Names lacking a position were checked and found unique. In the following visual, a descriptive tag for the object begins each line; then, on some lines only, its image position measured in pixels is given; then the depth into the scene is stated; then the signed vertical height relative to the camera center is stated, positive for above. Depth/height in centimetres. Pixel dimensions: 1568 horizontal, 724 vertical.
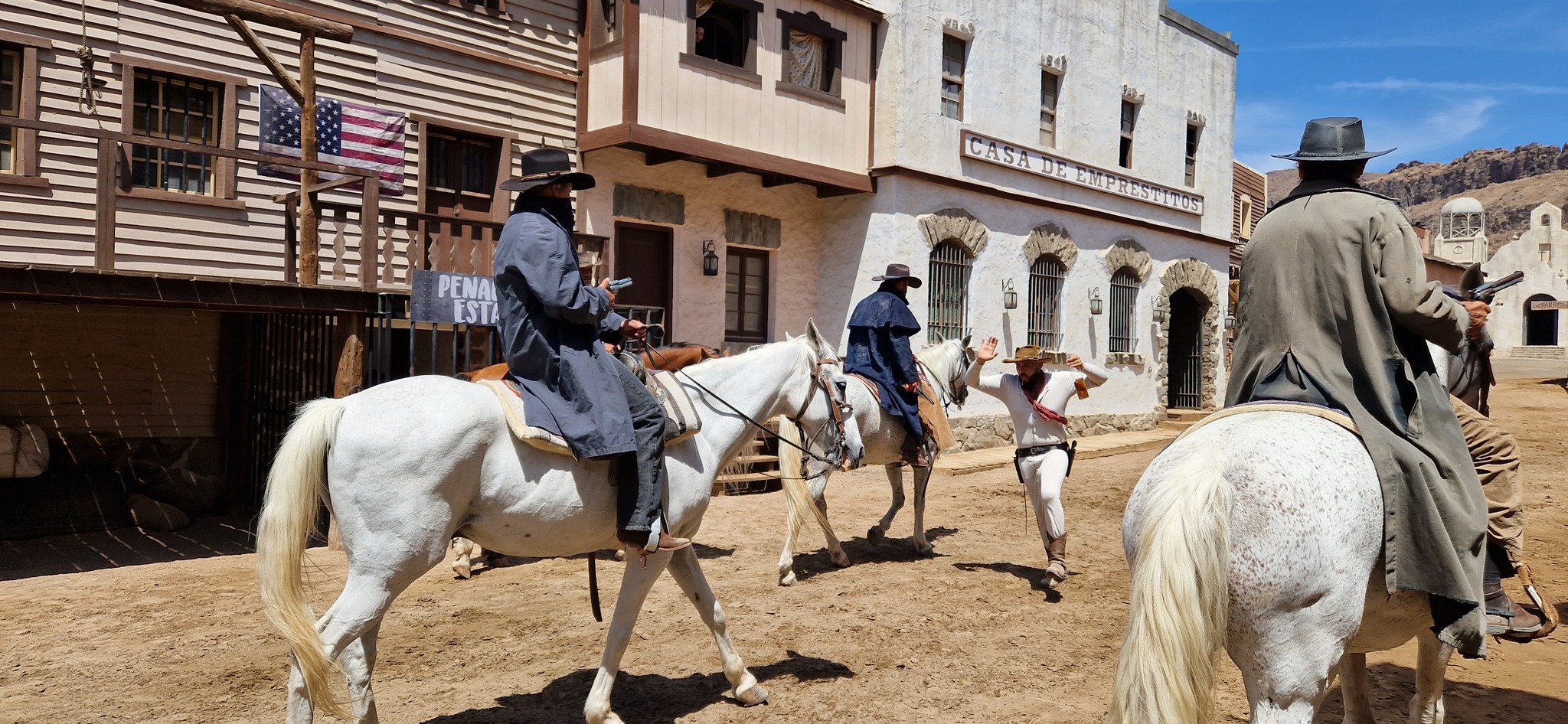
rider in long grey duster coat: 278 +3
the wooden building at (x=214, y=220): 843 +119
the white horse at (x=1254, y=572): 252 -59
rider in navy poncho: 779 -2
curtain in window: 1326 +434
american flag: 977 +229
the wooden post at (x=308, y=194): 800 +128
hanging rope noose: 865 +237
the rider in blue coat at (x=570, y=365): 381 -8
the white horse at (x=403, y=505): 344 -66
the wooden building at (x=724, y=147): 1156 +273
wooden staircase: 1134 -152
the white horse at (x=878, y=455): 697 -82
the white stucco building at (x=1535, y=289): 4025 +378
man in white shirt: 675 -53
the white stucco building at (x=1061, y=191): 1411 +300
